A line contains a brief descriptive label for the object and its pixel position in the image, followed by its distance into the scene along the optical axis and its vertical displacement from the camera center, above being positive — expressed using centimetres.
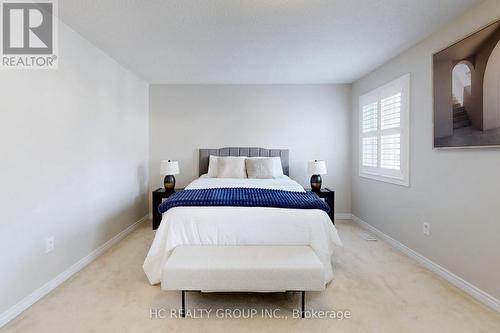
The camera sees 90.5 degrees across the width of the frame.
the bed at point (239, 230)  216 -57
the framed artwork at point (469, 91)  188 +63
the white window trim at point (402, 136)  293 +35
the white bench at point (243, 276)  173 -77
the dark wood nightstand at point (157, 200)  383 -53
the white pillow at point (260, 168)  388 -4
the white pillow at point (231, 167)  391 -2
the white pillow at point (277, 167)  398 -3
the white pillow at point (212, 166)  408 -1
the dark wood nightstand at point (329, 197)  388 -50
